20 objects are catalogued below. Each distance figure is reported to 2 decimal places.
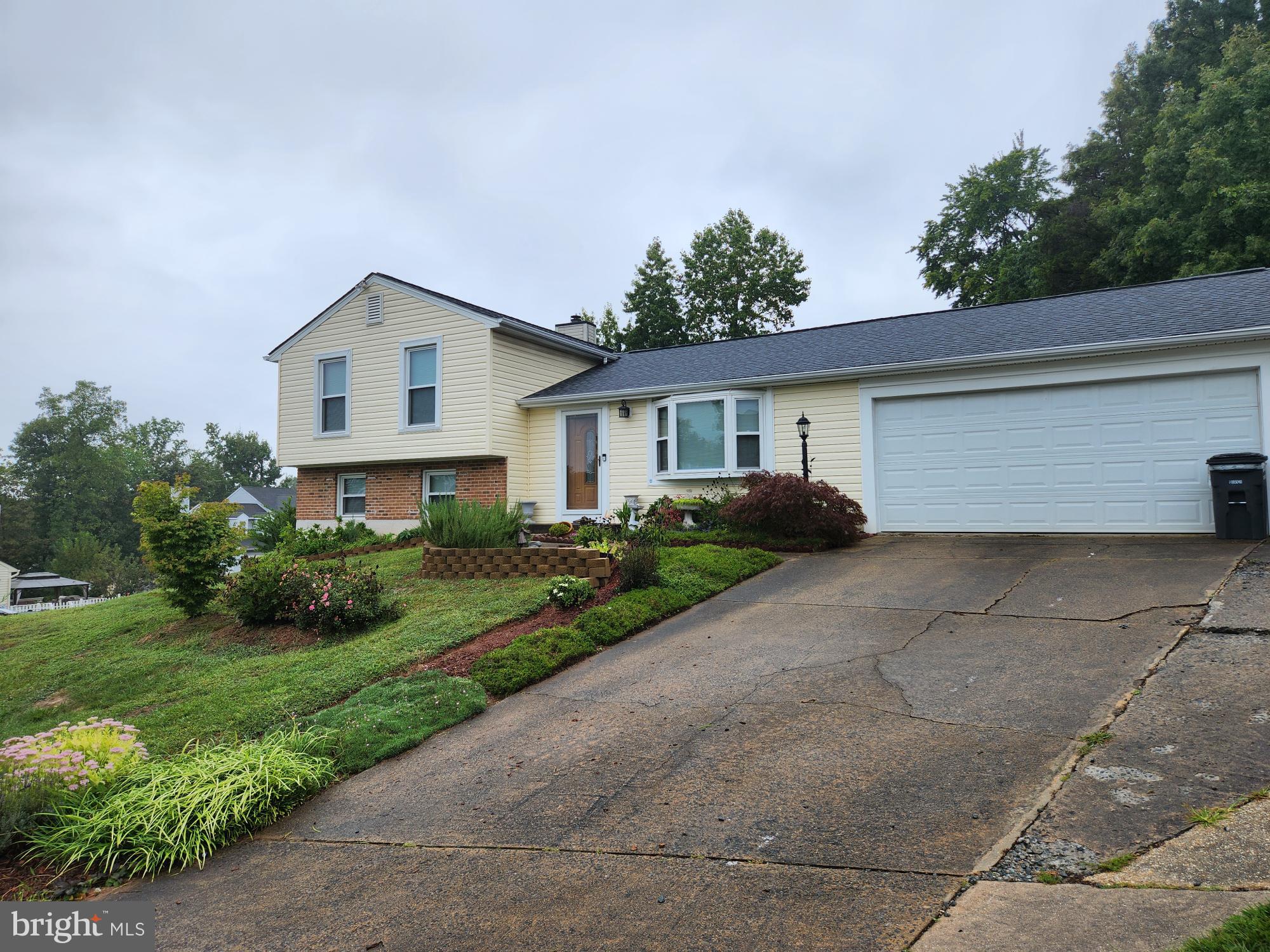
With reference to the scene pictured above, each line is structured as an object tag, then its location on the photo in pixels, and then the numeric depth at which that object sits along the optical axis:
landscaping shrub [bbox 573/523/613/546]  9.62
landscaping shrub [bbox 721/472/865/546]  10.62
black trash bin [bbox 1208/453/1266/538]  9.13
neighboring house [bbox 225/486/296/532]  55.41
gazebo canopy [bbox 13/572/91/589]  42.09
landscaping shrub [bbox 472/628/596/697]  5.76
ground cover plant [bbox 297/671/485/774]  4.70
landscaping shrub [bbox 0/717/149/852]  3.87
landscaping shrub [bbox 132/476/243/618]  8.89
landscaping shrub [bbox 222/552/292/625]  8.12
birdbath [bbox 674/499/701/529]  12.69
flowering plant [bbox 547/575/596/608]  7.61
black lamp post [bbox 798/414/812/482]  11.72
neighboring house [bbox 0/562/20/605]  41.61
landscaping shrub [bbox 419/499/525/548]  9.85
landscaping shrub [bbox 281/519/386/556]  13.62
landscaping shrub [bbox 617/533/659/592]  8.10
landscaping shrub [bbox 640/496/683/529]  12.36
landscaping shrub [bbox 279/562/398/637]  7.62
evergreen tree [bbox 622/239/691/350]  35.53
